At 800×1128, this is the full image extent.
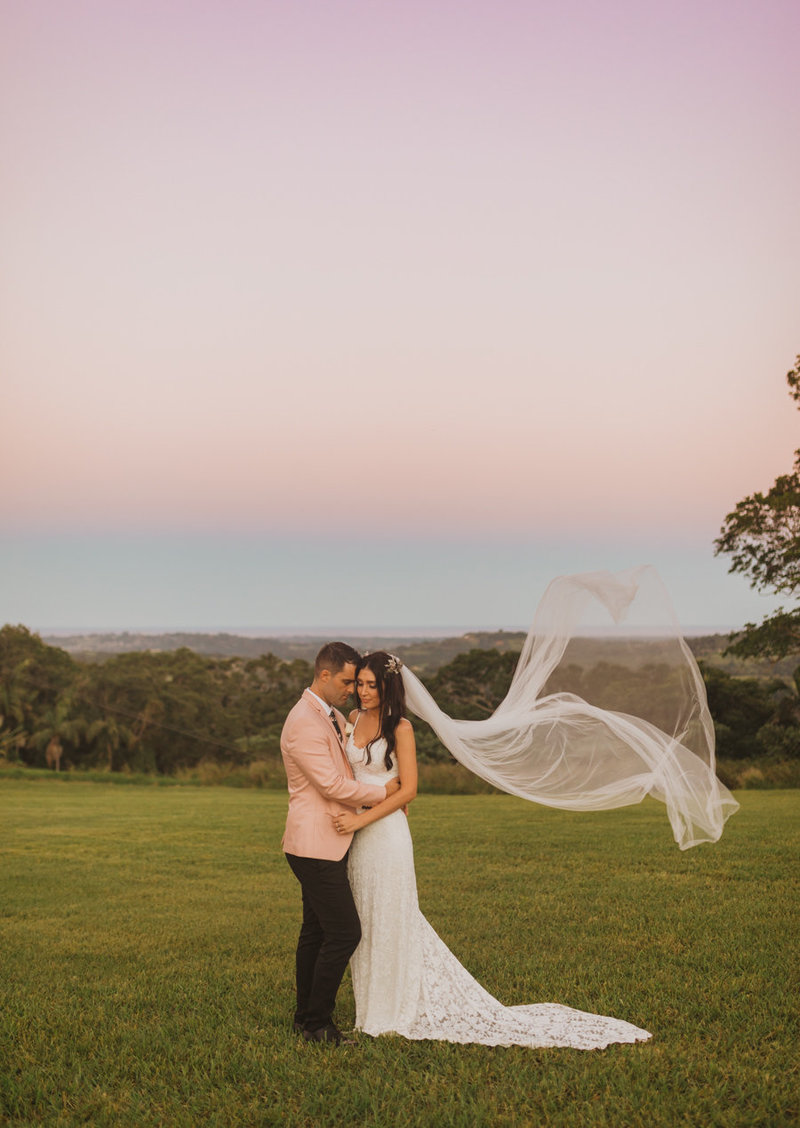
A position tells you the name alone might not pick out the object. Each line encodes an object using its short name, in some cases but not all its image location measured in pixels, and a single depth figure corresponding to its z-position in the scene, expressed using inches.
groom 222.7
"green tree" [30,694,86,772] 1241.4
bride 229.1
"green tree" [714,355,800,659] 983.0
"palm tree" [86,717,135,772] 1273.4
